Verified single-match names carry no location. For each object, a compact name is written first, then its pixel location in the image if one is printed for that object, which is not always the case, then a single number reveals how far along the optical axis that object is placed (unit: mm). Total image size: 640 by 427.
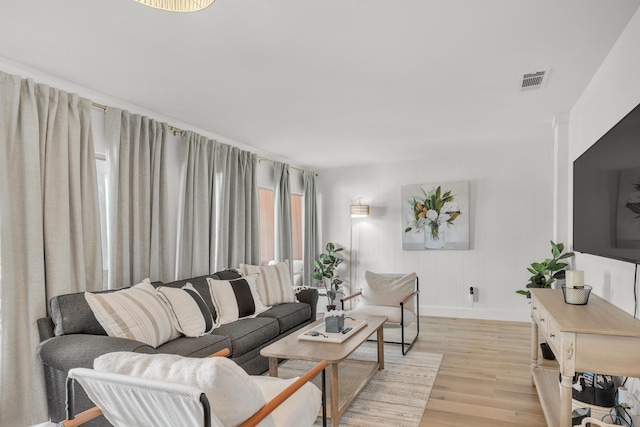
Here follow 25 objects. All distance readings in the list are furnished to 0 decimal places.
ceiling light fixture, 1440
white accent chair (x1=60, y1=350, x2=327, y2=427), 1332
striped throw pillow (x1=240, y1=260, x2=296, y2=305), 4316
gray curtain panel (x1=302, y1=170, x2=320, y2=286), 6445
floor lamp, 6477
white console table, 1837
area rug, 2787
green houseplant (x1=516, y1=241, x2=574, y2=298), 3822
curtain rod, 3197
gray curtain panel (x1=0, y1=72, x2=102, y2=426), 2500
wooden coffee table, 2639
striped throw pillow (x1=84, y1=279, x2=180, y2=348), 2547
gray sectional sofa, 2258
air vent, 2884
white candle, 2496
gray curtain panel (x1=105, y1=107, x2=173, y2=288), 3268
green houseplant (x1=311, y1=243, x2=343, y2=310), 6234
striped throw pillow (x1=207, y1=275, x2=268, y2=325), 3688
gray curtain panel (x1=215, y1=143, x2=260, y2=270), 4477
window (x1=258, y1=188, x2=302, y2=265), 5617
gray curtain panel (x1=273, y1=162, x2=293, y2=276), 5723
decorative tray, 3083
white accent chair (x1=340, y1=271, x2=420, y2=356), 4273
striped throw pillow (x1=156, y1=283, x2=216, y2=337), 3049
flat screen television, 1867
